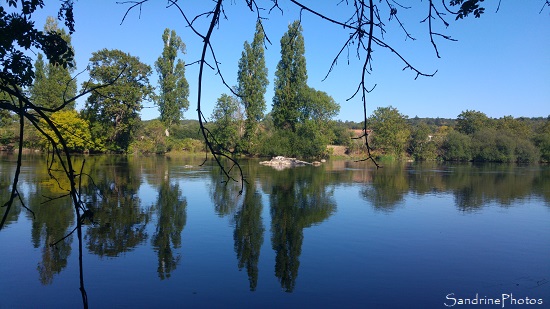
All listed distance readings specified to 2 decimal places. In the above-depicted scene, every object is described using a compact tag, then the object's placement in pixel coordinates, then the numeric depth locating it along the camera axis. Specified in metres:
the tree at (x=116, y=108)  41.59
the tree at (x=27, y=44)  3.23
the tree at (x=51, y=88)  35.01
